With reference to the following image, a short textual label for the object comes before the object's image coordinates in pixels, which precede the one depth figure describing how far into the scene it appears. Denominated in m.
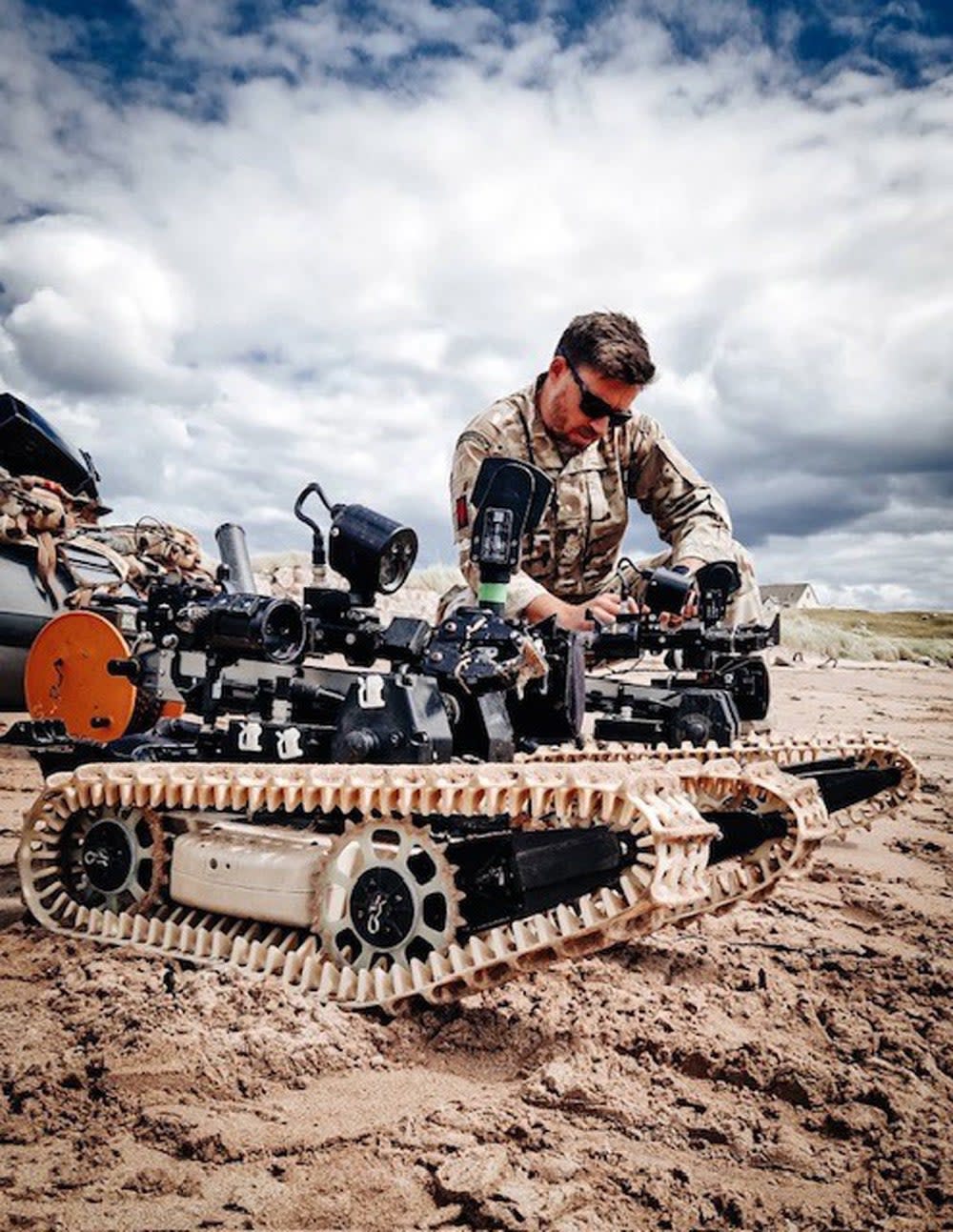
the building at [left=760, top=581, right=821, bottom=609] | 56.36
